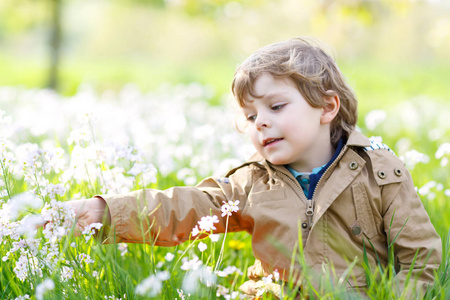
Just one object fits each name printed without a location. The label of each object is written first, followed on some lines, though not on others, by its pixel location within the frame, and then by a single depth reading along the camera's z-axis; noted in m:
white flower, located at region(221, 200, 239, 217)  2.17
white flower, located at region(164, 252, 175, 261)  2.32
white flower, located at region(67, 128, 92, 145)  2.51
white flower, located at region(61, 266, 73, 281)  2.11
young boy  2.35
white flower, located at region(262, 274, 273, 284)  2.19
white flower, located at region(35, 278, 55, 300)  1.60
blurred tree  12.82
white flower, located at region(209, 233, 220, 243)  2.00
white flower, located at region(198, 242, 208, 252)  2.10
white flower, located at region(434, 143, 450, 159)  2.83
